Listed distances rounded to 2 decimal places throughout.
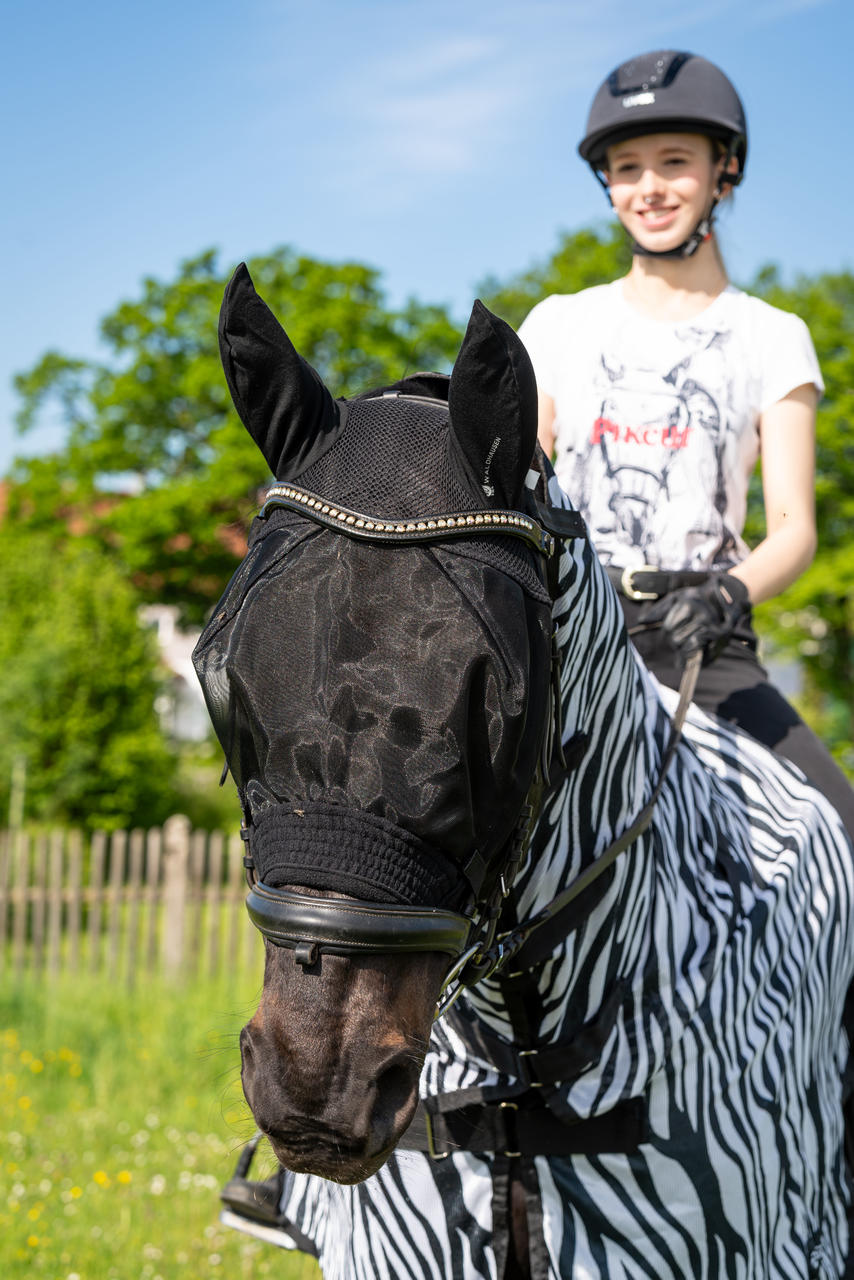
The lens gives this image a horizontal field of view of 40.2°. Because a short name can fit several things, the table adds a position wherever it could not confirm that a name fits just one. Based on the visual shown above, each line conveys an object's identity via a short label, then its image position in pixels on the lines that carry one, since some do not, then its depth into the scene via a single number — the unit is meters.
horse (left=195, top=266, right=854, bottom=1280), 1.41
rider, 2.99
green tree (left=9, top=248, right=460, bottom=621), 25.75
